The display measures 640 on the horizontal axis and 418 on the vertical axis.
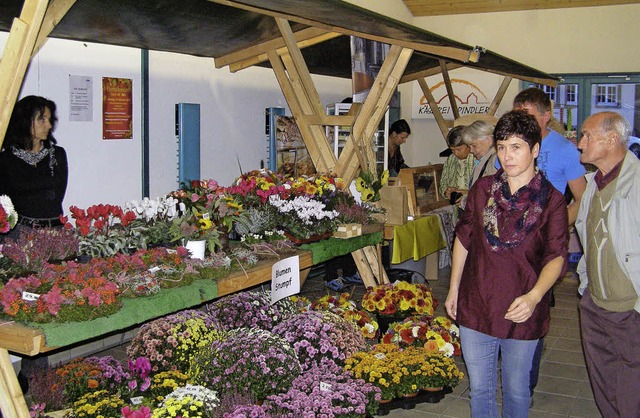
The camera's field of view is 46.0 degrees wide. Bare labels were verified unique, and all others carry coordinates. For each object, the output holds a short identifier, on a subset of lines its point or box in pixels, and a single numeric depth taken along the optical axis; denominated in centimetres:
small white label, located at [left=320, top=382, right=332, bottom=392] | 402
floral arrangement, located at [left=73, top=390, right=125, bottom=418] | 353
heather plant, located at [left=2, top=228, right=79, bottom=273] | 368
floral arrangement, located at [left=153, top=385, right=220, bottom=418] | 348
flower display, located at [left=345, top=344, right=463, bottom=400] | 459
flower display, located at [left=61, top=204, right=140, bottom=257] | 411
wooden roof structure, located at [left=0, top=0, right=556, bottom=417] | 502
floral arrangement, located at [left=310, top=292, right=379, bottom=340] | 563
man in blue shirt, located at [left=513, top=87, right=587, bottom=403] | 441
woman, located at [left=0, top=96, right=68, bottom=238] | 471
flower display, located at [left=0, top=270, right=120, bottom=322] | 314
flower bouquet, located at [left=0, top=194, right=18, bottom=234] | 360
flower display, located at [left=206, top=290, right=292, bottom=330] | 482
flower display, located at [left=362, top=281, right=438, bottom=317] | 583
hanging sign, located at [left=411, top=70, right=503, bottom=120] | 1295
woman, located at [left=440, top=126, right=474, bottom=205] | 806
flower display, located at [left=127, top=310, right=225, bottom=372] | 429
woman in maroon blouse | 329
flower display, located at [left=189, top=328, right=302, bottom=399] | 394
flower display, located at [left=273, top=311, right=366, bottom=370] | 454
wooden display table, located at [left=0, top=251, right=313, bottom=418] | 303
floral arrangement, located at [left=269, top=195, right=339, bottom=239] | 525
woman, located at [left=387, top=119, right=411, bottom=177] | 943
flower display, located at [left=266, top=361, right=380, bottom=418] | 378
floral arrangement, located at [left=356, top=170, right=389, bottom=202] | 661
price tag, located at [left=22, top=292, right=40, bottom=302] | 319
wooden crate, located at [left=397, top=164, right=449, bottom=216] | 805
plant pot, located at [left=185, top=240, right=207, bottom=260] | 429
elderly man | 376
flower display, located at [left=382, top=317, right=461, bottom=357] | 534
